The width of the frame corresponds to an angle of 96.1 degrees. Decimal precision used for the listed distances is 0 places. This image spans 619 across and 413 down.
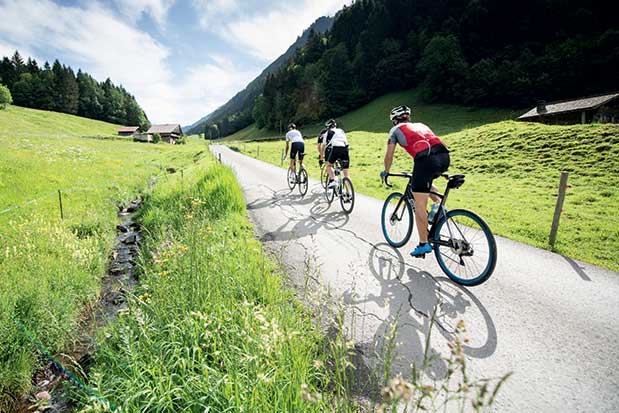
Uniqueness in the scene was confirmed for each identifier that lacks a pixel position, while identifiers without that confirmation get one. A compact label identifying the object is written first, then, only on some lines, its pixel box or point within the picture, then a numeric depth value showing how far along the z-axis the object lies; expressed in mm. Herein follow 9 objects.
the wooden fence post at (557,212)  5281
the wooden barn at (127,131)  84406
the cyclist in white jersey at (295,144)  10562
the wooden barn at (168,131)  94500
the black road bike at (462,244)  3797
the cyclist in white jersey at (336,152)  8172
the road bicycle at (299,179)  10242
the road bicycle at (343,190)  7664
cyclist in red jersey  4320
